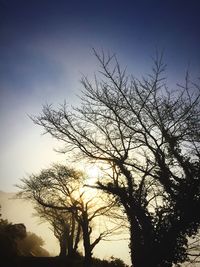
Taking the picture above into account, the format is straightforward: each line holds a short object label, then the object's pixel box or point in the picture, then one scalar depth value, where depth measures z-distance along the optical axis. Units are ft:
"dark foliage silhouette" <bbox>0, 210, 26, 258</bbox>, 65.66
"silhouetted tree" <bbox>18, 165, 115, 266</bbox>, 76.48
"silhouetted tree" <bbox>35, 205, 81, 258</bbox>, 90.27
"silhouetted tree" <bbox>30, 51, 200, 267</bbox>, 36.22
